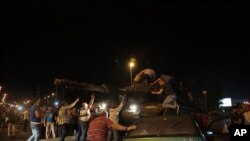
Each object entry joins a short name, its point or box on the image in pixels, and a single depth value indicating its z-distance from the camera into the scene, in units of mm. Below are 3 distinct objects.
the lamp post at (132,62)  14734
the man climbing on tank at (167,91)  7016
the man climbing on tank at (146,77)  7580
